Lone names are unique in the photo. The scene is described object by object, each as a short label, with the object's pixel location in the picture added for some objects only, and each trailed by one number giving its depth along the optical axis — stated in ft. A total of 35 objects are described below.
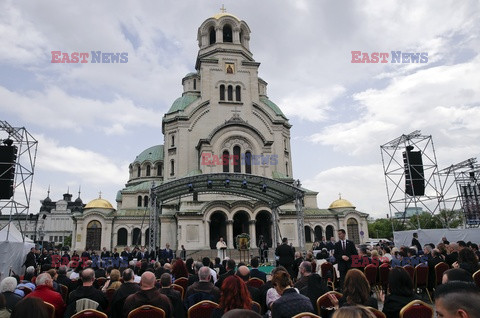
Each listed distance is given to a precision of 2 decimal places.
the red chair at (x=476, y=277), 22.19
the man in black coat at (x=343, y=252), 33.34
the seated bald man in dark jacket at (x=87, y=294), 19.31
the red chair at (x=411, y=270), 31.78
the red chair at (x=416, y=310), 14.93
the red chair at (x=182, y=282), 29.35
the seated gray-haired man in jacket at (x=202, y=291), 20.83
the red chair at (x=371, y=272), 32.89
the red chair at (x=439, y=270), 30.25
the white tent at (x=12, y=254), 50.85
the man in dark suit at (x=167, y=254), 62.88
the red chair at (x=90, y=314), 16.28
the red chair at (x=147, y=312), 16.19
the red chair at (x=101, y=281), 29.00
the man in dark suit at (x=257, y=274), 29.58
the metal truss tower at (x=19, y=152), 57.31
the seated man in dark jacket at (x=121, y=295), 20.10
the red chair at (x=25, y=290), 23.01
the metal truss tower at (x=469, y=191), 81.66
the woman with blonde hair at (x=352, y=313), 6.97
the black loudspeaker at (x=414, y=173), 69.92
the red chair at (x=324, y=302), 18.95
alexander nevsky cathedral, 114.62
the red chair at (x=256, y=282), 26.63
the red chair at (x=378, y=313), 14.46
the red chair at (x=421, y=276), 31.89
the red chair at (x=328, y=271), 36.45
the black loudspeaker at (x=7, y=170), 55.36
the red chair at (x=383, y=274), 33.27
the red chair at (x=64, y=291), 27.16
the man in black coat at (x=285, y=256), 43.24
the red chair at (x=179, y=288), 25.81
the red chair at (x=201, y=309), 17.93
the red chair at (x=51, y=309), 18.06
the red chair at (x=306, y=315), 13.78
